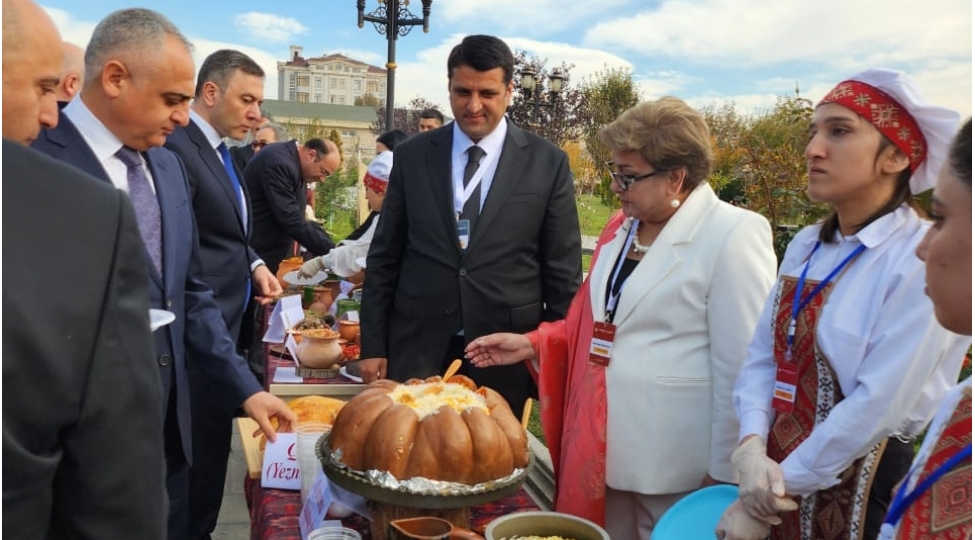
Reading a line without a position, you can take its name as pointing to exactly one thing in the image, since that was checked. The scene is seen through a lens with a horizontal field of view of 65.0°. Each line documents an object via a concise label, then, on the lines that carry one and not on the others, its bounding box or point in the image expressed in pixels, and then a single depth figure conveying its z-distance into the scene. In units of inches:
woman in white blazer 90.0
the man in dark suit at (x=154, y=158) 93.0
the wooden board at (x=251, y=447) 89.7
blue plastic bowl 70.2
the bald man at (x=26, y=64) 48.9
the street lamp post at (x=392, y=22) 404.8
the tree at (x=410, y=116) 1512.1
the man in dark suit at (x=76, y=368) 36.4
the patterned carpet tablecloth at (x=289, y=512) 75.5
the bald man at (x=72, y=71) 131.4
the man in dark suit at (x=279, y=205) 239.0
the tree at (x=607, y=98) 878.4
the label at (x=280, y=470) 84.5
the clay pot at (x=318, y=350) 130.6
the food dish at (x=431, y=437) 66.7
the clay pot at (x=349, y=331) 149.3
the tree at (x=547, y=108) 844.6
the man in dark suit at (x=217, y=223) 138.6
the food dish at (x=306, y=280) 193.6
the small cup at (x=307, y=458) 80.7
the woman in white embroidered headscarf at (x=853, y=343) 69.5
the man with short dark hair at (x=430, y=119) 322.3
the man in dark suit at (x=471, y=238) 125.5
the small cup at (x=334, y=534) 66.7
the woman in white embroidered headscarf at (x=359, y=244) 181.3
